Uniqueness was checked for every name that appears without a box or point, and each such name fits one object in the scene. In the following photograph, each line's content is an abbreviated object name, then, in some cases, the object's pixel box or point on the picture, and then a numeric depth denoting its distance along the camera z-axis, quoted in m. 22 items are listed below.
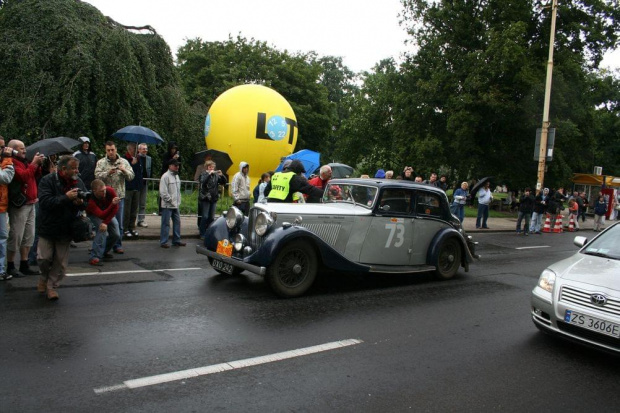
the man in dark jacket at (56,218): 5.88
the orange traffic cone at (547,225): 21.25
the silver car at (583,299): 4.75
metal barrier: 13.77
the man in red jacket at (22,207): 6.84
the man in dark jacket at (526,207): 18.83
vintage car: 6.64
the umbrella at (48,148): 7.58
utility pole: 20.19
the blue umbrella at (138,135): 11.92
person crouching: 7.48
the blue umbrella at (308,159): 15.14
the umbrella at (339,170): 16.05
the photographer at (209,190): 10.96
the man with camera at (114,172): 9.05
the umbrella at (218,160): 14.60
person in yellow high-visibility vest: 8.60
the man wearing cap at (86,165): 9.38
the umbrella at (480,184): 17.08
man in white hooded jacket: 11.68
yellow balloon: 19.34
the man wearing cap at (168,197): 10.16
